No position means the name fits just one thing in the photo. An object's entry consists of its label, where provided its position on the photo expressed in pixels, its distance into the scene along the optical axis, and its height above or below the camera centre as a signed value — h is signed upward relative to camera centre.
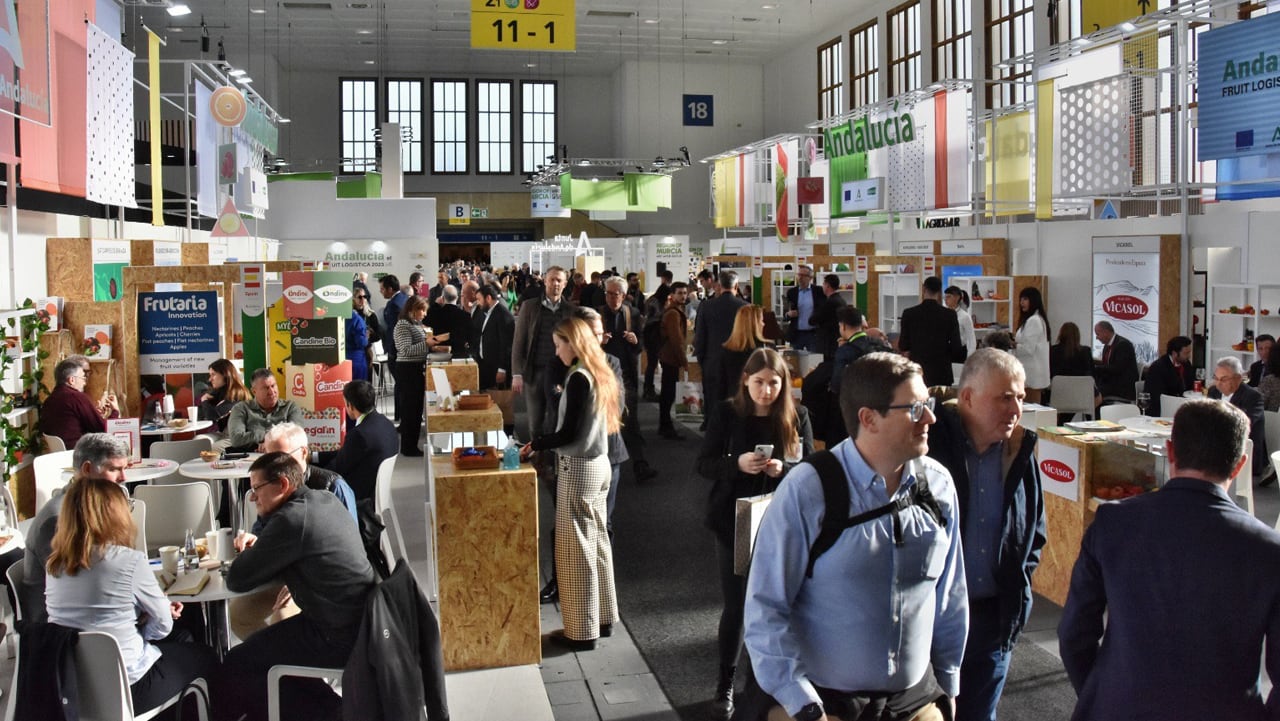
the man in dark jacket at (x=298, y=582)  3.75 -0.93
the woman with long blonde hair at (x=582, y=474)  5.06 -0.78
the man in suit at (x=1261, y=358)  8.77 -0.46
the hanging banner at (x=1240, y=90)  8.91 +1.74
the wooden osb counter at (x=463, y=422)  5.62 -0.59
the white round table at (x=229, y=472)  6.12 -0.91
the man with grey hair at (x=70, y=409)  7.20 -0.65
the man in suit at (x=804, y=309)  13.02 -0.07
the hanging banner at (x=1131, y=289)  11.15 +0.12
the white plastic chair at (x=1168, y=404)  7.26 -0.68
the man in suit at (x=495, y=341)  9.92 -0.32
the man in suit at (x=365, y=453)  5.86 -0.77
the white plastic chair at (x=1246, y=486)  5.65 -0.96
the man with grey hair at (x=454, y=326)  10.66 -0.19
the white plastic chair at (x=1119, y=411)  7.05 -0.70
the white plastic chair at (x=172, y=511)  5.20 -0.95
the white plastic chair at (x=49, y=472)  5.90 -0.88
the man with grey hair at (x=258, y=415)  6.87 -0.67
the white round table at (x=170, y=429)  7.34 -0.81
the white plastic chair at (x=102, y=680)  3.46 -1.16
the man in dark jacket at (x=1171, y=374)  9.04 -0.59
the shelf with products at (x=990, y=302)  13.27 +0.00
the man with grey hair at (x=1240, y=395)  6.99 -0.60
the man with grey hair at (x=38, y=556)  3.84 -0.86
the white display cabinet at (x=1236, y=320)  10.05 -0.18
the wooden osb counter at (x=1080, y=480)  5.71 -0.92
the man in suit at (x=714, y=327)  8.58 -0.18
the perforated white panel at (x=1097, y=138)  11.02 +1.65
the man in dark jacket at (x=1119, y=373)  9.38 -0.60
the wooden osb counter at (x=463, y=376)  7.77 -0.49
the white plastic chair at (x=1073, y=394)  8.96 -0.74
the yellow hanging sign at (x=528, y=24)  11.57 +2.93
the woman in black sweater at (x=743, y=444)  4.15 -0.53
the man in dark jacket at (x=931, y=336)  8.41 -0.25
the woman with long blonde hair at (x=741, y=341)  7.10 -0.24
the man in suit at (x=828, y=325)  10.95 -0.22
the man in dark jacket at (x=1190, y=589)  2.24 -0.59
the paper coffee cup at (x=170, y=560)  4.39 -1.00
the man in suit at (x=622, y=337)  9.83 -0.29
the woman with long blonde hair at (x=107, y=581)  3.59 -0.88
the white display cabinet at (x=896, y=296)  14.50 +0.09
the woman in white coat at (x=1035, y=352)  9.27 -0.42
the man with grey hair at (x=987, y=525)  2.93 -0.59
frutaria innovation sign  8.44 -0.16
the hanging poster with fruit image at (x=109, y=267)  9.59 +0.36
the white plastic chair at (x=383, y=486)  5.61 -0.92
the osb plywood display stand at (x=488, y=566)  4.86 -1.15
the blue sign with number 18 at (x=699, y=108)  23.84 +4.18
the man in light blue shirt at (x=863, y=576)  2.21 -0.55
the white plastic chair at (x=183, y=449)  6.77 -0.86
